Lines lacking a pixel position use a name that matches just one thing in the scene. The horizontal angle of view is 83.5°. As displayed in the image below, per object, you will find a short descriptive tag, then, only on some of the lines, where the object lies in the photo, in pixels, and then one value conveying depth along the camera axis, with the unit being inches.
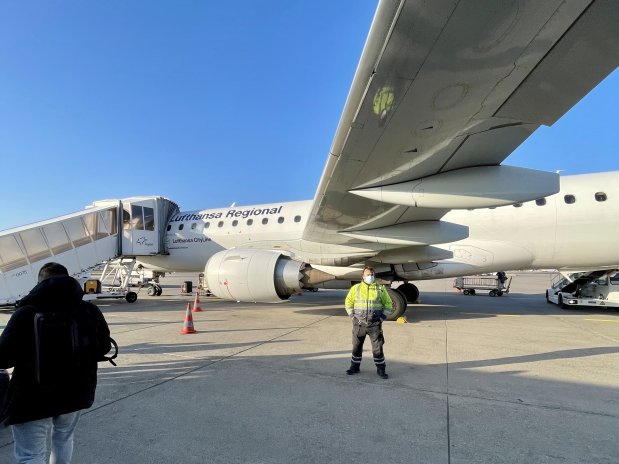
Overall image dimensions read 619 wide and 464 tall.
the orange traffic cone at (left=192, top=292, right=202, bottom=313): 419.0
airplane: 93.2
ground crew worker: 176.6
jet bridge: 401.7
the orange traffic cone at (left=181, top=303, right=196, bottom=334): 279.8
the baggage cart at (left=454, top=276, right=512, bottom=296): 749.3
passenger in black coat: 72.3
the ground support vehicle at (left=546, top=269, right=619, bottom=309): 460.4
